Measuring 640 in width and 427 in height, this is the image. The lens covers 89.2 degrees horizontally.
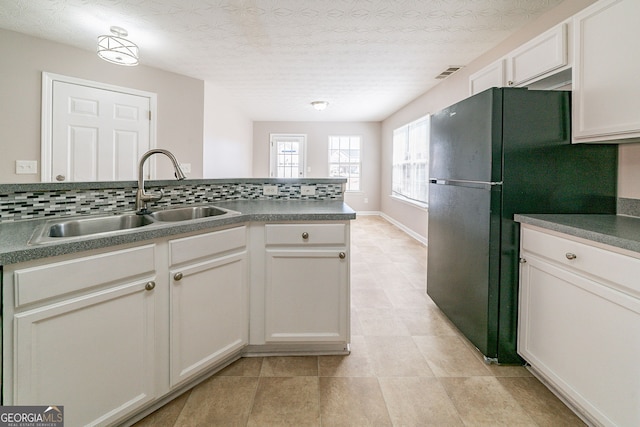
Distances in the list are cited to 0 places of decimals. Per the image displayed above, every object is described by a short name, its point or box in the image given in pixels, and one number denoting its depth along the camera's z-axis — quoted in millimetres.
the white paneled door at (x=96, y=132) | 3350
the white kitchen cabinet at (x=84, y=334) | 1011
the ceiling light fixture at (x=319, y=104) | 5656
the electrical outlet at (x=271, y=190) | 2461
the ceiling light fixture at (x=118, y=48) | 2775
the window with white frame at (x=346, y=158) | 8281
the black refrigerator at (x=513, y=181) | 1746
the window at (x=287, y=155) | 8234
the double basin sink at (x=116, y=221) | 1445
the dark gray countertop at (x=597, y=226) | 1196
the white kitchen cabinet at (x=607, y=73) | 1434
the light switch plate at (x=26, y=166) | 3145
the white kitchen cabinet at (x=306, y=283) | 1806
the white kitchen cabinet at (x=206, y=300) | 1454
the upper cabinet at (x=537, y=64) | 2000
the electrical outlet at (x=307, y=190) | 2457
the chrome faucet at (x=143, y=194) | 1709
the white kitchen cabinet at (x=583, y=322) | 1160
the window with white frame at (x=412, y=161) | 5199
